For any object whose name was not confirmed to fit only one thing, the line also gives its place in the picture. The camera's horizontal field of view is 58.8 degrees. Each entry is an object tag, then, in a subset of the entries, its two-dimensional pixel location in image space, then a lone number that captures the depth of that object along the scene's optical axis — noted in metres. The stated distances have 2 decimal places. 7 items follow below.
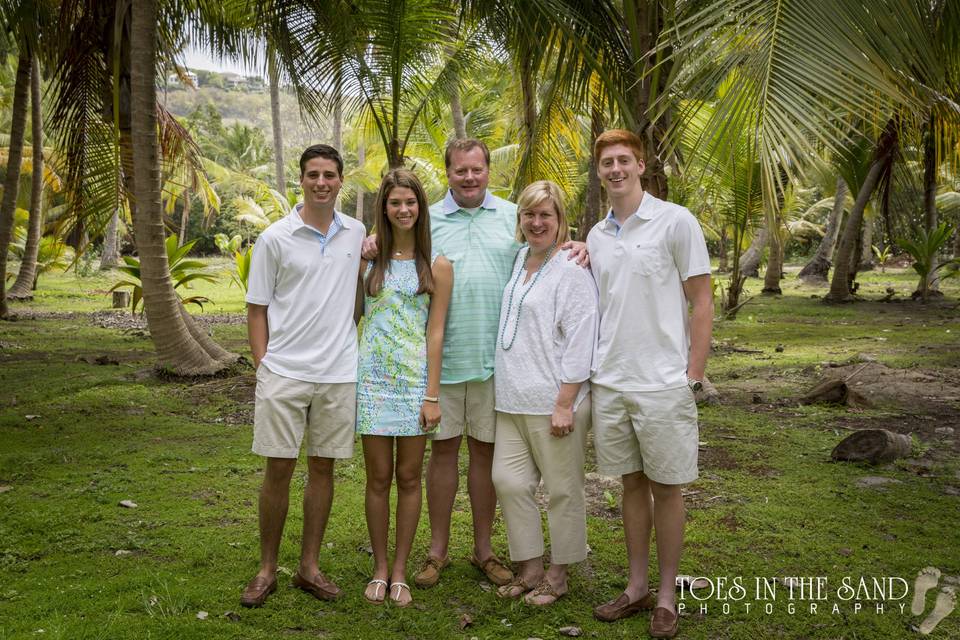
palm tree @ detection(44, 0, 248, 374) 8.03
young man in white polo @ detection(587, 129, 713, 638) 3.38
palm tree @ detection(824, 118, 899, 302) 15.52
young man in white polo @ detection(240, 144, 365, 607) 3.60
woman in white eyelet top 3.55
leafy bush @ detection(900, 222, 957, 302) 16.17
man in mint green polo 3.83
